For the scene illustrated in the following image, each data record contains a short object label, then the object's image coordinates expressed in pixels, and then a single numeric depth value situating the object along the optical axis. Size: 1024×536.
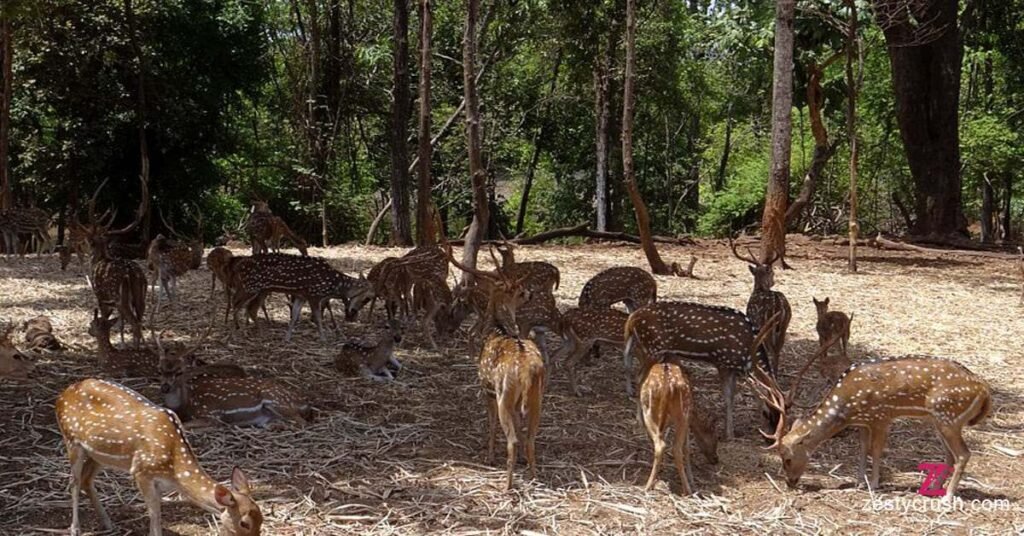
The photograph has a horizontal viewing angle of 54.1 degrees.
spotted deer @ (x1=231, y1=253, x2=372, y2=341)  9.62
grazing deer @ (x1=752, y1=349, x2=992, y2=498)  5.85
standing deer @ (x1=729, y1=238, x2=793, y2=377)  8.10
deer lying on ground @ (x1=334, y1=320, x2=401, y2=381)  8.34
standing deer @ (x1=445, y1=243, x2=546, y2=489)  5.91
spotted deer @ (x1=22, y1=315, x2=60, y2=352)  8.88
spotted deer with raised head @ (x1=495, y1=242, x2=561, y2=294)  9.83
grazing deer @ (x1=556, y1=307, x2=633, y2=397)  8.29
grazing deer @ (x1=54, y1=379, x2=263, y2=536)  4.71
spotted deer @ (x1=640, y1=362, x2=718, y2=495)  5.83
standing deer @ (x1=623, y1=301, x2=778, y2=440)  7.18
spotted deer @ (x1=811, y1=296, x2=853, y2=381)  9.01
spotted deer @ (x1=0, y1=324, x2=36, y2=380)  7.29
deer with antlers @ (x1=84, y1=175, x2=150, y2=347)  9.10
